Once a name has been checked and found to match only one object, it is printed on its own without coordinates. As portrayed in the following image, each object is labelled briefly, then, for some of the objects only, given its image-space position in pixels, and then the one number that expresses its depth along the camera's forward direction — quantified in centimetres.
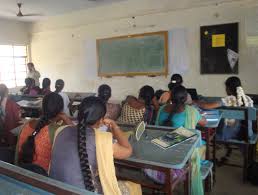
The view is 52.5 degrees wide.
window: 716
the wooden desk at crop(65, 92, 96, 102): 440
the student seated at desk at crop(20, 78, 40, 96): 502
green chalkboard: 536
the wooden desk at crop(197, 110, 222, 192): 243
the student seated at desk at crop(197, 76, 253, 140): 288
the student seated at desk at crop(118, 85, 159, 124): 269
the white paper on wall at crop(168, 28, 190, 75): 505
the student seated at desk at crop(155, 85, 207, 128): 220
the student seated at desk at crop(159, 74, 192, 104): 319
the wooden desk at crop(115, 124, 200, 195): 147
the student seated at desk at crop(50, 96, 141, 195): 129
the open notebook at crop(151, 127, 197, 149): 174
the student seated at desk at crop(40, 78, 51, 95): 465
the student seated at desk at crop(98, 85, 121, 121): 282
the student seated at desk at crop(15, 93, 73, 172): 159
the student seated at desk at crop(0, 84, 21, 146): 283
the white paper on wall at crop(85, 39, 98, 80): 634
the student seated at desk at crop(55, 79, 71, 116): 389
